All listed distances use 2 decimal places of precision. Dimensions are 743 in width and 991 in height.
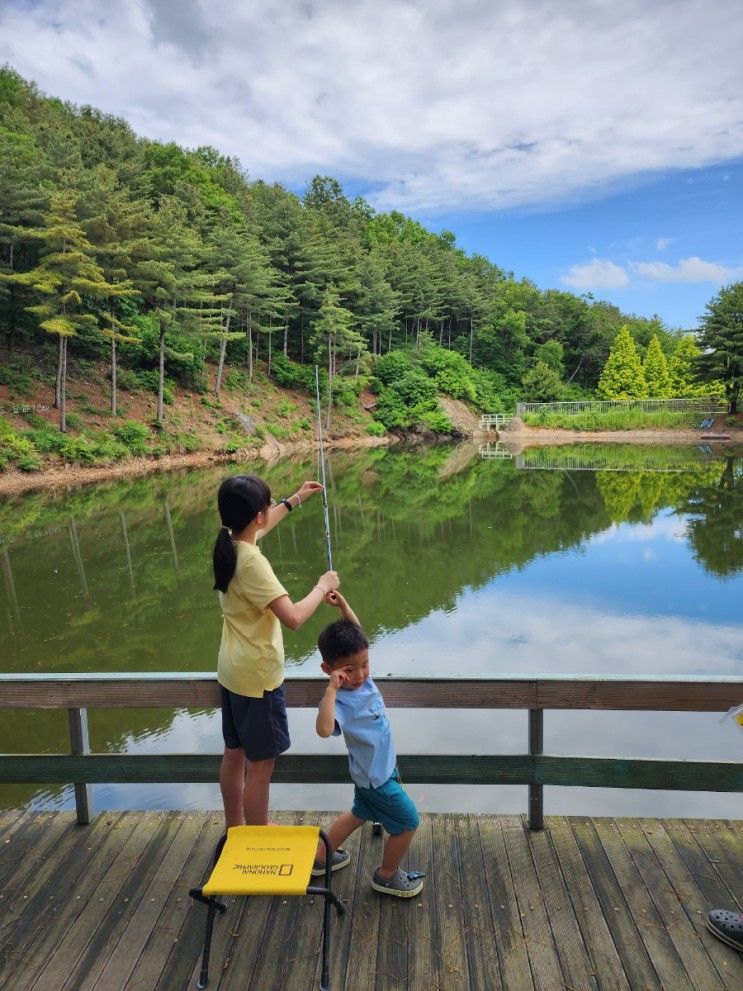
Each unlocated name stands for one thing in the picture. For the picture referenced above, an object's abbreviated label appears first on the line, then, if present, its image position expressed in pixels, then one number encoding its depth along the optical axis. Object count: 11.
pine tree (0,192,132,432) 17.73
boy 1.94
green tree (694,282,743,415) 31.11
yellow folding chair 1.59
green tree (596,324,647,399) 39.00
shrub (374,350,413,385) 33.94
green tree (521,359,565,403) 38.25
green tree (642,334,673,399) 39.78
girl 1.95
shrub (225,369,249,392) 28.27
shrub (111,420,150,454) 20.31
